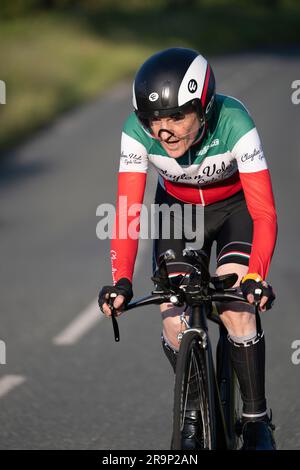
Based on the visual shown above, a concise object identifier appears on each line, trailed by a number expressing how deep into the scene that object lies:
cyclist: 9.48
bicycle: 9.01
